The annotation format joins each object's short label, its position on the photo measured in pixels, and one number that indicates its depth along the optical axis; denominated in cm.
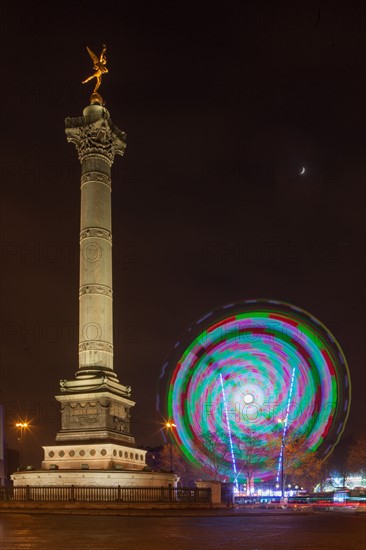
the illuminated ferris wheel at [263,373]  5106
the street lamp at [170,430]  5765
